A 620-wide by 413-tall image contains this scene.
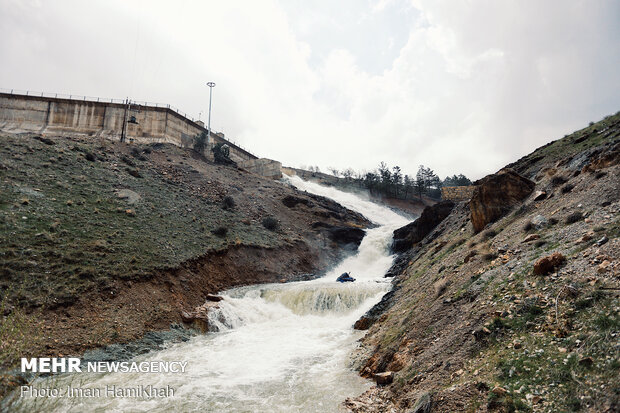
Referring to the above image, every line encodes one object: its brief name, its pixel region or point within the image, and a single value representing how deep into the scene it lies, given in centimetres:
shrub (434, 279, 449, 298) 1142
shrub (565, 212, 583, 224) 1024
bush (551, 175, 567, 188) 1450
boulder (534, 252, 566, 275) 800
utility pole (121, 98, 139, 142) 4494
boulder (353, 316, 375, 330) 1605
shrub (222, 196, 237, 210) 3465
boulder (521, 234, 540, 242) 1067
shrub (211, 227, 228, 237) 2795
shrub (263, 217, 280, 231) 3462
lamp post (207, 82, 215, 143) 5592
